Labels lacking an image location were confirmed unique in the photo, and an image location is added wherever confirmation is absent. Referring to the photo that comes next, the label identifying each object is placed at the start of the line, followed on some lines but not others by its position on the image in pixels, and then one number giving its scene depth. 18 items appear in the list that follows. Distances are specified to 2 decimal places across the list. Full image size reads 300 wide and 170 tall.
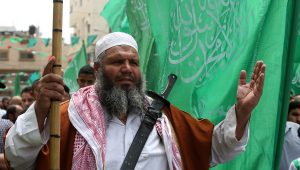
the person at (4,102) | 11.15
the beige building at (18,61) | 45.22
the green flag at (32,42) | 23.06
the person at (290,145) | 4.44
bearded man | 2.58
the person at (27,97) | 6.72
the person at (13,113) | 6.51
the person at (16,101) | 8.14
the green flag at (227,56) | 3.21
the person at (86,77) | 5.52
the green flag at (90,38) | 18.94
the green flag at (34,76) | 18.26
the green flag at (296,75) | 5.87
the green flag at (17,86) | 15.34
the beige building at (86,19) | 36.66
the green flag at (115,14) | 6.75
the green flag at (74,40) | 19.75
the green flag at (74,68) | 9.27
